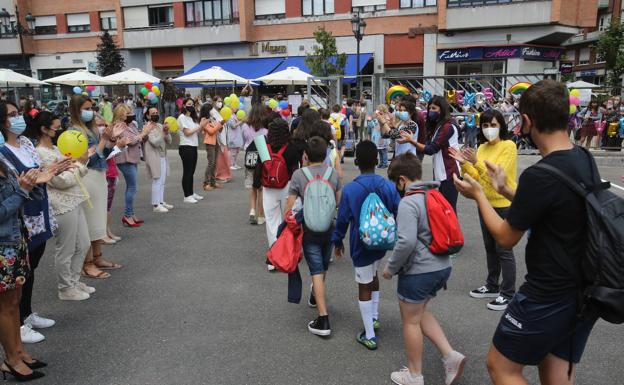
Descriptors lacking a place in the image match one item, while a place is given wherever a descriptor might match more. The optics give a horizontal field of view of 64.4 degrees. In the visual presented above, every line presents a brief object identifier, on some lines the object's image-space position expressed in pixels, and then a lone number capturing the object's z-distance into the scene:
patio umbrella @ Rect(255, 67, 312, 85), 19.30
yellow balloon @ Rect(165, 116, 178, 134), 8.41
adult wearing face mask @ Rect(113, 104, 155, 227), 7.15
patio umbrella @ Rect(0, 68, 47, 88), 18.49
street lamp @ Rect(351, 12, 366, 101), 22.31
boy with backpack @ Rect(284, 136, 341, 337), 4.08
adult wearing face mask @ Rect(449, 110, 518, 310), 4.46
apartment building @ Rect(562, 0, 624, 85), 44.31
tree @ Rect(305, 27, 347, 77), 28.66
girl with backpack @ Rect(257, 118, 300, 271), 5.55
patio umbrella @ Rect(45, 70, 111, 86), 21.20
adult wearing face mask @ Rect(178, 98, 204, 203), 9.06
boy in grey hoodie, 3.16
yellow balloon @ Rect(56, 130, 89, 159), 4.46
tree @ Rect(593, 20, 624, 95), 25.80
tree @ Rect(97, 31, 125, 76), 34.81
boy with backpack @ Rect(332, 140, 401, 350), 3.49
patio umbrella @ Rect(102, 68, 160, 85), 21.44
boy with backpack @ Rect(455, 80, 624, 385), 2.04
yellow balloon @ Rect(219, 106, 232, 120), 10.59
